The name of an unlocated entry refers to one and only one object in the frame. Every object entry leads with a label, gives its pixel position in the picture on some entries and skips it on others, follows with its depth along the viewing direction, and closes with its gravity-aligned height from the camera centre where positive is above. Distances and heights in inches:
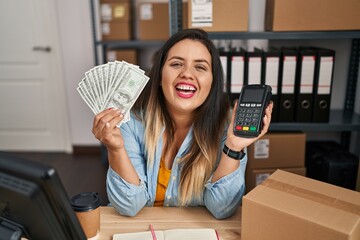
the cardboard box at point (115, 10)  110.8 +6.4
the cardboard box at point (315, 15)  64.6 +2.4
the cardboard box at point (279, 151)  72.5 -25.4
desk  39.2 -22.3
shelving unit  66.8 -10.8
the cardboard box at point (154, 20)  109.0 +3.0
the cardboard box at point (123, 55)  113.9 -8.0
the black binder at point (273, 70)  69.5 -8.3
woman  42.9 -15.4
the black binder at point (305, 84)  69.3 -11.3
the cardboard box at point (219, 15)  65.5 +2.6
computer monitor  22.3 -11.5
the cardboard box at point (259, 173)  73.4 -30.4
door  123.1 -17.9
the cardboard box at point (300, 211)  30.1 -16.6
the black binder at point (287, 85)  69.7 -11.5
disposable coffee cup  35.4 -18.1
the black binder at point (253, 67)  69.5 -7.6
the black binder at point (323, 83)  68.9 -11.1
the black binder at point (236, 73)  69.9 -8.9
